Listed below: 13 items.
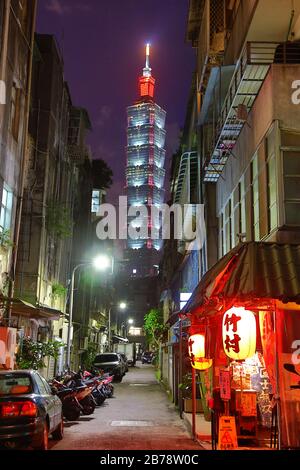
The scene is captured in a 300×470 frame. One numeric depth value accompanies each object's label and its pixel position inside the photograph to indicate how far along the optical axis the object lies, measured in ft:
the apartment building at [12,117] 59.52
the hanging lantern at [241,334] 35.04
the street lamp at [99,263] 90.38
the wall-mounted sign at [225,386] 36.50
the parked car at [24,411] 32.73
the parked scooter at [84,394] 56.90
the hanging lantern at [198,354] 45.93
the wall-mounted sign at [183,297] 78.90
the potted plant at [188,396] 60.64
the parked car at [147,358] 249.98
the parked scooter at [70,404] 54.80
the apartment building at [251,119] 41.68
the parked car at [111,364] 118.60
